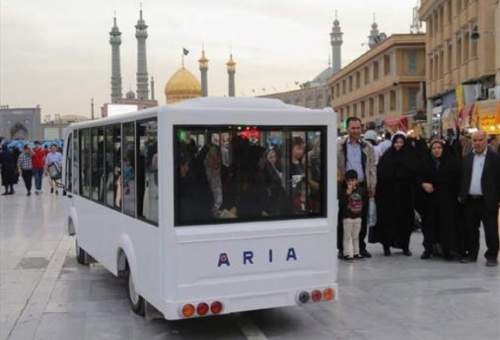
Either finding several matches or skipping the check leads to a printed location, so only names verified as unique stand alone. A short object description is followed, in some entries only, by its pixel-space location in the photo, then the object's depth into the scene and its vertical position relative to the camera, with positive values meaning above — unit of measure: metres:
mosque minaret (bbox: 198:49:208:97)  97.47 +11.57
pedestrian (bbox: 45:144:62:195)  19.83 -0.35
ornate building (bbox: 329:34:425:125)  54.91 +5.96
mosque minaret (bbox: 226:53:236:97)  115.44 +13.06
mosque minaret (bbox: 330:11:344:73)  144.88 +22.74
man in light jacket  9.91 -0.19
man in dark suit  9.40 -0.68
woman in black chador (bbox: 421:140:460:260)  9.80 -0.73
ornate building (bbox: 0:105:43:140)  94.94 +4.15
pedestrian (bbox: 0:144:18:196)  23.78 -0.62
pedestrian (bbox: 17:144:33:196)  23.92 -0.56
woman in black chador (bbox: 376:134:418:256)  10.03 -0.73
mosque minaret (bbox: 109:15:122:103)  120.44 +15.87
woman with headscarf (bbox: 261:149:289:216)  6.27 -0.36
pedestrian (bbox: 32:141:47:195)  23.98 -0.53
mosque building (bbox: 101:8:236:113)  102.31 +13.51
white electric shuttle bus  5.79 -0.52
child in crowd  9.80 -0.85
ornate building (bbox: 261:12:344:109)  93.76 +7.88
